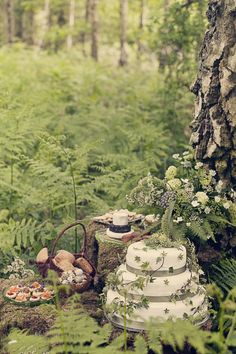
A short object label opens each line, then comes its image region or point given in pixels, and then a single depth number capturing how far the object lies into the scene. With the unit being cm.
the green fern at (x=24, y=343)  328
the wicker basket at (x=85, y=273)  447
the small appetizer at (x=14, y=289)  447
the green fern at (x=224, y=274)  463
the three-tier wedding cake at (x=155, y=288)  379
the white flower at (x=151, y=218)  472
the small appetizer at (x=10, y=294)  437
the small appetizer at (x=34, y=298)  432
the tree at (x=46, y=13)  2551
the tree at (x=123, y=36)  1762
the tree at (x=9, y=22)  1844
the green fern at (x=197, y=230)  444
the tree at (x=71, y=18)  2857
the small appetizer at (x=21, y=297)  431
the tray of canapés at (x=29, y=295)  431
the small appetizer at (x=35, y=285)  454
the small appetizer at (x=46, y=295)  434
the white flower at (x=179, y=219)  447
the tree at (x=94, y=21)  1684
